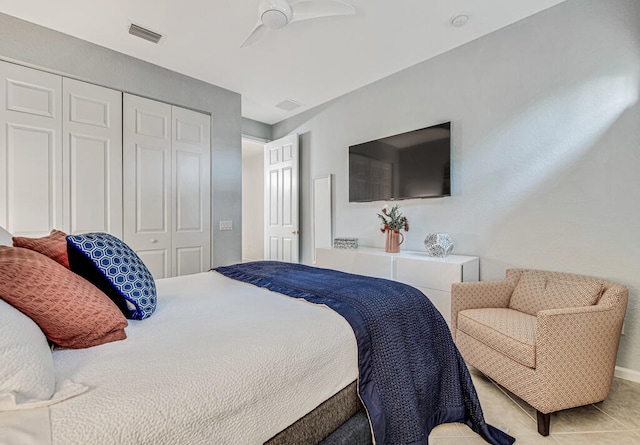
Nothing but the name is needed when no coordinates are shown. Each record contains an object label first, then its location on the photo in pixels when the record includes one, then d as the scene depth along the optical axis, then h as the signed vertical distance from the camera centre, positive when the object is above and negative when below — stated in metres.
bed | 0.60 -0.40
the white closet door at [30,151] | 2.47 +0.60
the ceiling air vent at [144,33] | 2.63 +1.71
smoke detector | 2.43 +1.70
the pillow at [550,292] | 1.89 -0.49
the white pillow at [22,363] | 0.58 -0.30
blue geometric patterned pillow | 1.10 -0.20
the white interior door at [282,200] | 4.48 +0.32
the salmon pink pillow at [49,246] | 1.13 -0.10
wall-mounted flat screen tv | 2.95 +0.61
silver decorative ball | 2.77 -0.23
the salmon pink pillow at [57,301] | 0.80 -0.23
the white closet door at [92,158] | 2.75 +0.60
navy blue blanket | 1.12 -0.58
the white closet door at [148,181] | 3.08 +0.42
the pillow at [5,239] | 1.09 -0.07
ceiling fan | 2.08 +1.52
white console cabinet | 2.53 -0.46
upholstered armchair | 1.54 -0.69
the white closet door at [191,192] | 3.42 +0.34
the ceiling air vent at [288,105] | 4.20 +1.69
